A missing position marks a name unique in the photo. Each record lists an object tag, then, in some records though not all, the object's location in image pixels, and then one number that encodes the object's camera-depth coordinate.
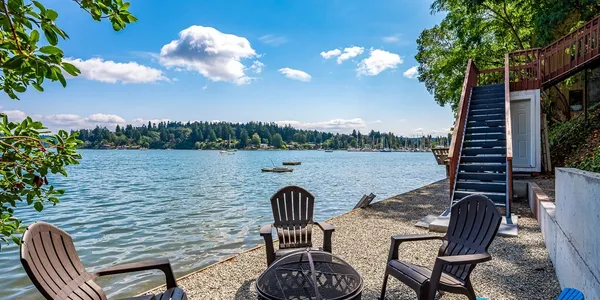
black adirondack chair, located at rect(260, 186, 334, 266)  3.99
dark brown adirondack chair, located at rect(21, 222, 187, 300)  1.99
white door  10.23
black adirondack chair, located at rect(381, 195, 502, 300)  2.70
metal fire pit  2.40
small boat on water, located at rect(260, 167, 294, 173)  31.90
